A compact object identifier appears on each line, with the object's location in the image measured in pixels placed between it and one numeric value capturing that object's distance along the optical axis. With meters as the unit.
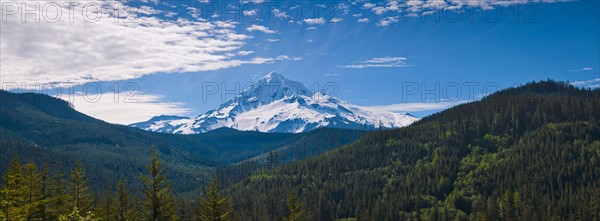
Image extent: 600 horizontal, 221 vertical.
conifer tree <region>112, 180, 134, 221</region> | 57.03
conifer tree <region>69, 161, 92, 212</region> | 59.48
